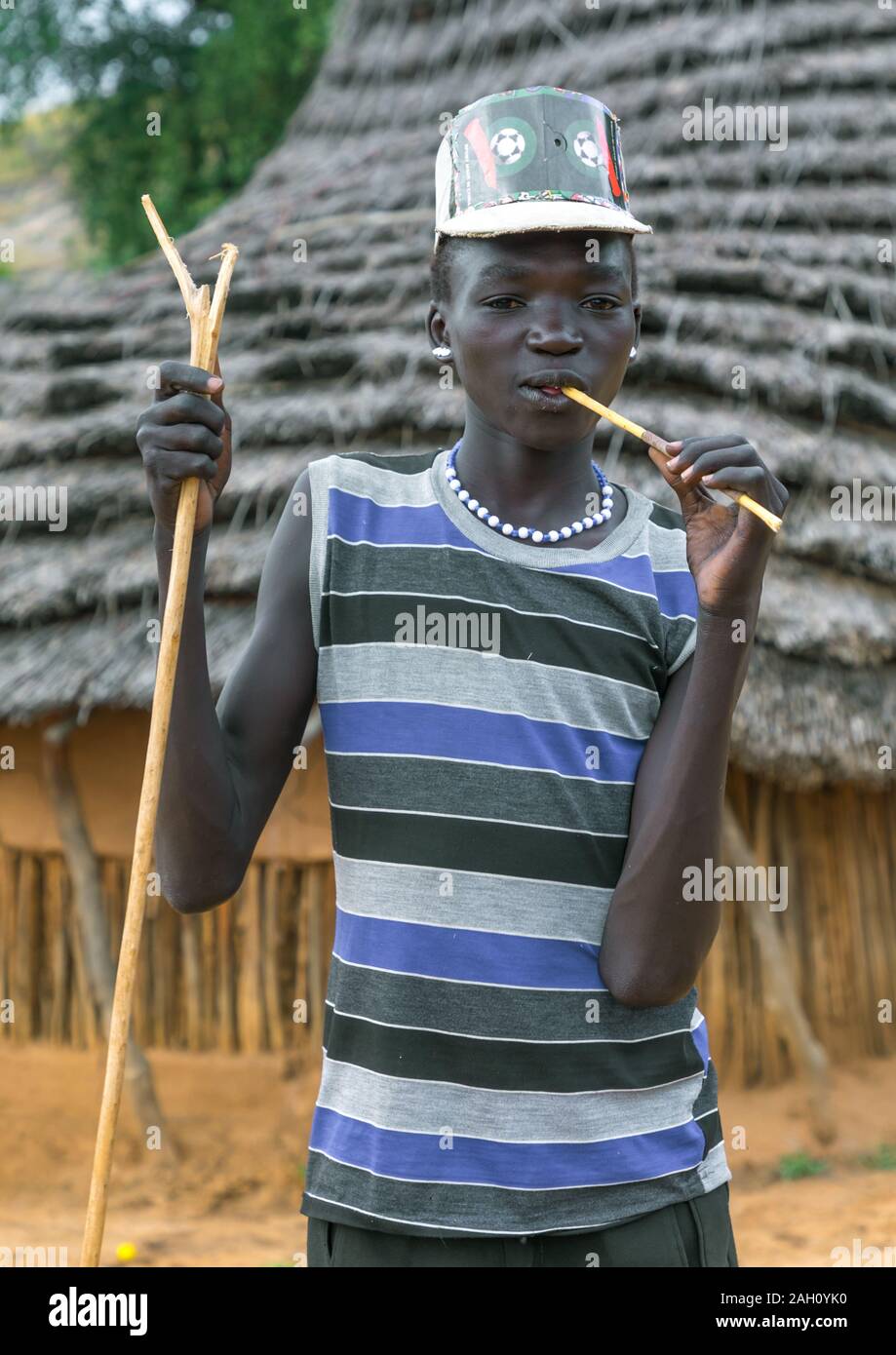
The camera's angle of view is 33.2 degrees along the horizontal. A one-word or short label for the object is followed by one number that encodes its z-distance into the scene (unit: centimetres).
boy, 147
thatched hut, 501
